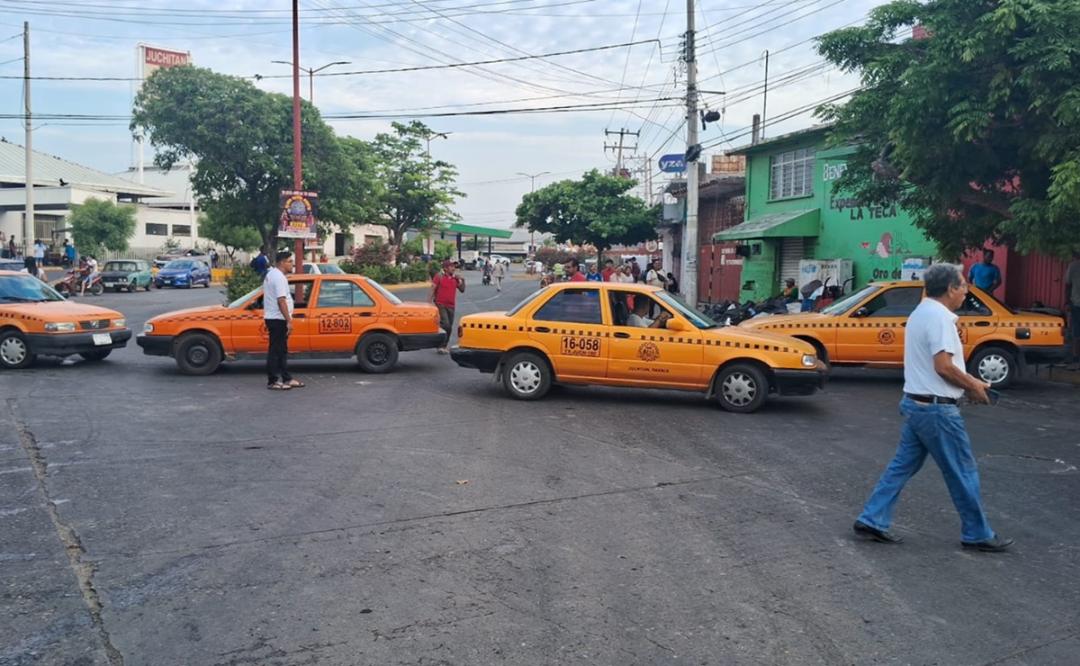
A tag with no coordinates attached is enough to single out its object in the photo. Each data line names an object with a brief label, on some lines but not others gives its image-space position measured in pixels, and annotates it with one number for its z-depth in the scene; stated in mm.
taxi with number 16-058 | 10453
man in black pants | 11336
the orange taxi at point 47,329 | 13258
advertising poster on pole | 24047
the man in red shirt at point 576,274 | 17145
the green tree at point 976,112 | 11266
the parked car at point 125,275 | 37719
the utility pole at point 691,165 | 23438
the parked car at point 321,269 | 27211
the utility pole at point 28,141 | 36844
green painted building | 21078
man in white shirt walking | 5406
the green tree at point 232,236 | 57012
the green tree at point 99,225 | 48906
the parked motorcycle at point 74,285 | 33062
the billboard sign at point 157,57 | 85875
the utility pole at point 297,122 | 24453
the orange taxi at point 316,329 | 13125
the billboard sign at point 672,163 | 27359
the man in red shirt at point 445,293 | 16000
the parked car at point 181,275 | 42344
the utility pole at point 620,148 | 70712
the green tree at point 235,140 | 30969
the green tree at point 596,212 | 41000
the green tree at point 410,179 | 53188
